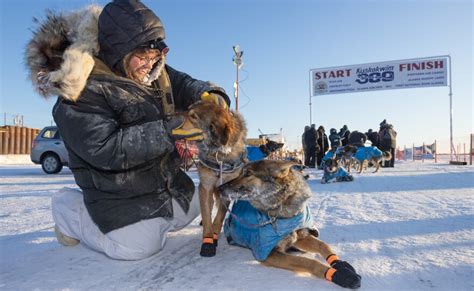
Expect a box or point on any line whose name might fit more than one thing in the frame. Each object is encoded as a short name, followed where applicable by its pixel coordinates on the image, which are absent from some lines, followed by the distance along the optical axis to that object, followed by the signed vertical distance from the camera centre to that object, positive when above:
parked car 11.43 -0.10
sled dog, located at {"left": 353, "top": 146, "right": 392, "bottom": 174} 10.68 -0.03
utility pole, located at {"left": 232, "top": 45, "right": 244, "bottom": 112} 14.84 +4.51
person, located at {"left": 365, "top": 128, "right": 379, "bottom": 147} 14.91 +0.87
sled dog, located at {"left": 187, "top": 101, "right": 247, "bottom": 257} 2.51 +0.00
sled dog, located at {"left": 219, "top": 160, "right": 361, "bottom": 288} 2.07 -0.47
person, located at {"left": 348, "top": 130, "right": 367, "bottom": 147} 13.14 +0.76
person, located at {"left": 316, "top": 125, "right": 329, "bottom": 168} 14.29 +0.53
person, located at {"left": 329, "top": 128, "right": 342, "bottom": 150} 13.97 +0.75
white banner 17.05 +4.38
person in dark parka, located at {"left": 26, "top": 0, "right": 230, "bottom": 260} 2.15 +0.22
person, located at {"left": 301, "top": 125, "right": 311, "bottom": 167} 13.30 +0.49
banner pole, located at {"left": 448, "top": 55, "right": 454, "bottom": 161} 16.27 +2.10
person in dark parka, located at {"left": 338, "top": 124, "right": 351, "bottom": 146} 15.48 +1.07
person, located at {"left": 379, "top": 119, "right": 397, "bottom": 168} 13.12 +0.71
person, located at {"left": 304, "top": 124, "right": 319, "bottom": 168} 13.14 +0.48
